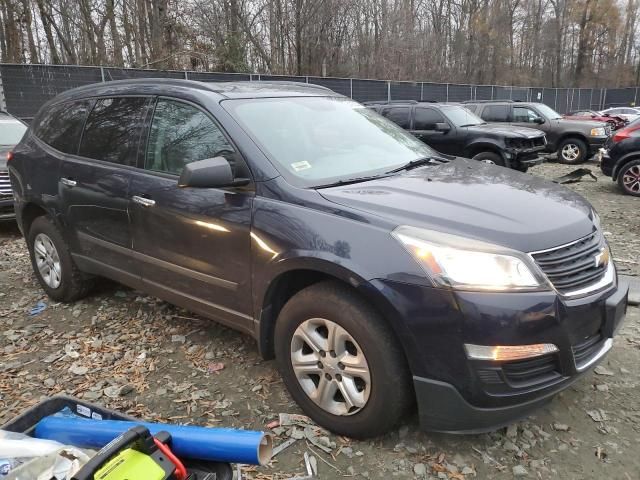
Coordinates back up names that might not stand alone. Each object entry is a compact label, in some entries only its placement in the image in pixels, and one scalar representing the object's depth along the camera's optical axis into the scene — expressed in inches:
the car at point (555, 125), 529.7
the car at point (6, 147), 271.9
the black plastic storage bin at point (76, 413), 74.2
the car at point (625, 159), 353.7
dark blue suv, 86.5
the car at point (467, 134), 413.4
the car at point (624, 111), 907.4
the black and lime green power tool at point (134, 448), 61.9
